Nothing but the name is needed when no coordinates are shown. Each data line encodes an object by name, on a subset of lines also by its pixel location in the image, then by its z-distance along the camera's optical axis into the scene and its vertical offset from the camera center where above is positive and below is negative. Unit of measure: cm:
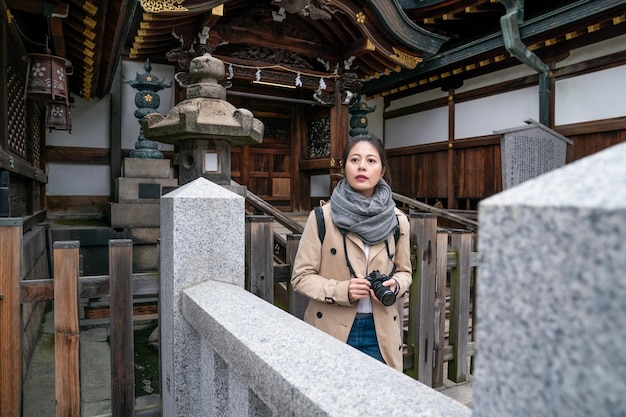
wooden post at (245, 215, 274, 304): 279 -35
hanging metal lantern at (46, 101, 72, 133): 564 +118
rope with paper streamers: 743 +245
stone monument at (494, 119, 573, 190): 670 +85
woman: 213 -28
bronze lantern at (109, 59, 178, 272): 587 +21
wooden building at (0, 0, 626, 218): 614 +227
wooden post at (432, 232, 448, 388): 344 -92
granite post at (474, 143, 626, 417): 43 -10
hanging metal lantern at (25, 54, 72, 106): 484 +147
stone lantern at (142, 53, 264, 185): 439 +81
